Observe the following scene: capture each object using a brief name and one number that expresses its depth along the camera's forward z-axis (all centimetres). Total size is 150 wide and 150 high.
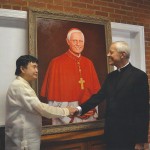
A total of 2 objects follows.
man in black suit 261
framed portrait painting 298
